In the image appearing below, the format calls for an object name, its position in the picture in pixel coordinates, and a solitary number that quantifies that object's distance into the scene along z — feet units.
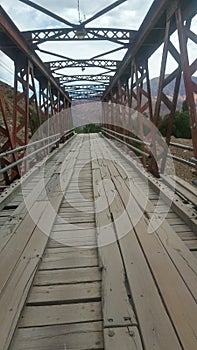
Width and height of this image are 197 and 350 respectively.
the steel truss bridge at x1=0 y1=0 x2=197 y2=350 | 5.48
